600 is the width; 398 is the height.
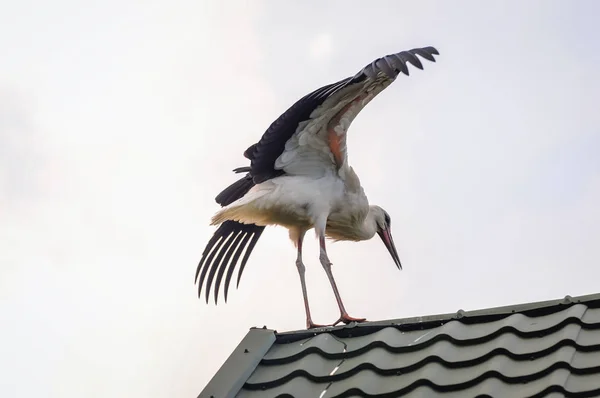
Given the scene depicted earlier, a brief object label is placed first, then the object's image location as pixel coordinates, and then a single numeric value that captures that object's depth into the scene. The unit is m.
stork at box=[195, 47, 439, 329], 14.05
